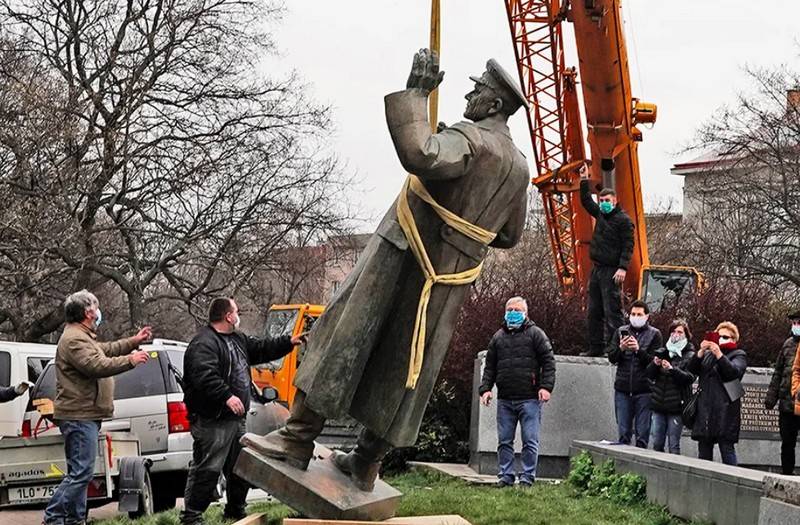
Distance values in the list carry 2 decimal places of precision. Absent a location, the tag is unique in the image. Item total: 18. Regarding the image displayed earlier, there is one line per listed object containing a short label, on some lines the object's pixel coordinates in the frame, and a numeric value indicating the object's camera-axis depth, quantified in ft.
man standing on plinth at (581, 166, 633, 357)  47.67
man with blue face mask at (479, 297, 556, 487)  39.68
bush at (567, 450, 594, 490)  39.47
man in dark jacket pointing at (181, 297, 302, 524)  27.73
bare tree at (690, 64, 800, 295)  128.47
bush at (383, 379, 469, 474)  49.80
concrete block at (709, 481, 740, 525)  30.42
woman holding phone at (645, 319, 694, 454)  41.06
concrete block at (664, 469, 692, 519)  33.09
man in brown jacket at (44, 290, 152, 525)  31.32
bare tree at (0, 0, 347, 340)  91.56
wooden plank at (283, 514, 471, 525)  23.05
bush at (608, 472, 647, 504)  35.86
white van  52.65
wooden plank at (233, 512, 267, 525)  22.79
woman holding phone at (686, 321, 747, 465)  40.11
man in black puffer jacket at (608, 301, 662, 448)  42.06
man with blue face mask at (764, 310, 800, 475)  40.78
